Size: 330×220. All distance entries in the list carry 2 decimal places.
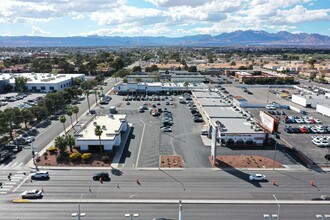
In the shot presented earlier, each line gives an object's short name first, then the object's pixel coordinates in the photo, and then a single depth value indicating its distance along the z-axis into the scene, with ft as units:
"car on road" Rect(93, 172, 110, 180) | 155.43
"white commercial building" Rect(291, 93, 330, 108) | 325.34
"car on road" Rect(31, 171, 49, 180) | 156.04
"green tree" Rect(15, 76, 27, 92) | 394.91
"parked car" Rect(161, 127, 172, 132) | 237.25
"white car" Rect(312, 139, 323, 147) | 207.96
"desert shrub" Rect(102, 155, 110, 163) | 176.76
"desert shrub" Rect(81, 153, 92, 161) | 179.32
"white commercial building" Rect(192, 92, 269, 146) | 207.21
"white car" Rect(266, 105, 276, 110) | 324.60
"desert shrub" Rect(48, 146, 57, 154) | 190.35
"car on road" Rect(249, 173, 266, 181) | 154.20
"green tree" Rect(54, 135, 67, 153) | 182.42
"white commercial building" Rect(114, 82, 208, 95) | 406.21
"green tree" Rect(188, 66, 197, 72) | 579.89
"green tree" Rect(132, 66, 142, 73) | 576.57
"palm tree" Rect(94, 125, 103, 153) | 179.63
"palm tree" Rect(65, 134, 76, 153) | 185.08
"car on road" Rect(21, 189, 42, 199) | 136.15
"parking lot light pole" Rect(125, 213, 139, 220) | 119.97
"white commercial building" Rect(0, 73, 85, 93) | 406.62
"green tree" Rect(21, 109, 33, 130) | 231.71
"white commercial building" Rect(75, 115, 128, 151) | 191.11
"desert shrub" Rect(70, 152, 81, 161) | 177.85
